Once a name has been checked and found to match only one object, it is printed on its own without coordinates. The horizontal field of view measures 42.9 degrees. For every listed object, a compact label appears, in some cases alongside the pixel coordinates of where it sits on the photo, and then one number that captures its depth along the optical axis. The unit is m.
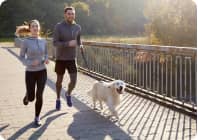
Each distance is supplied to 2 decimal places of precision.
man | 4.49
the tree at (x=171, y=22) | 15.27
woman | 3.96
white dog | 4.17
